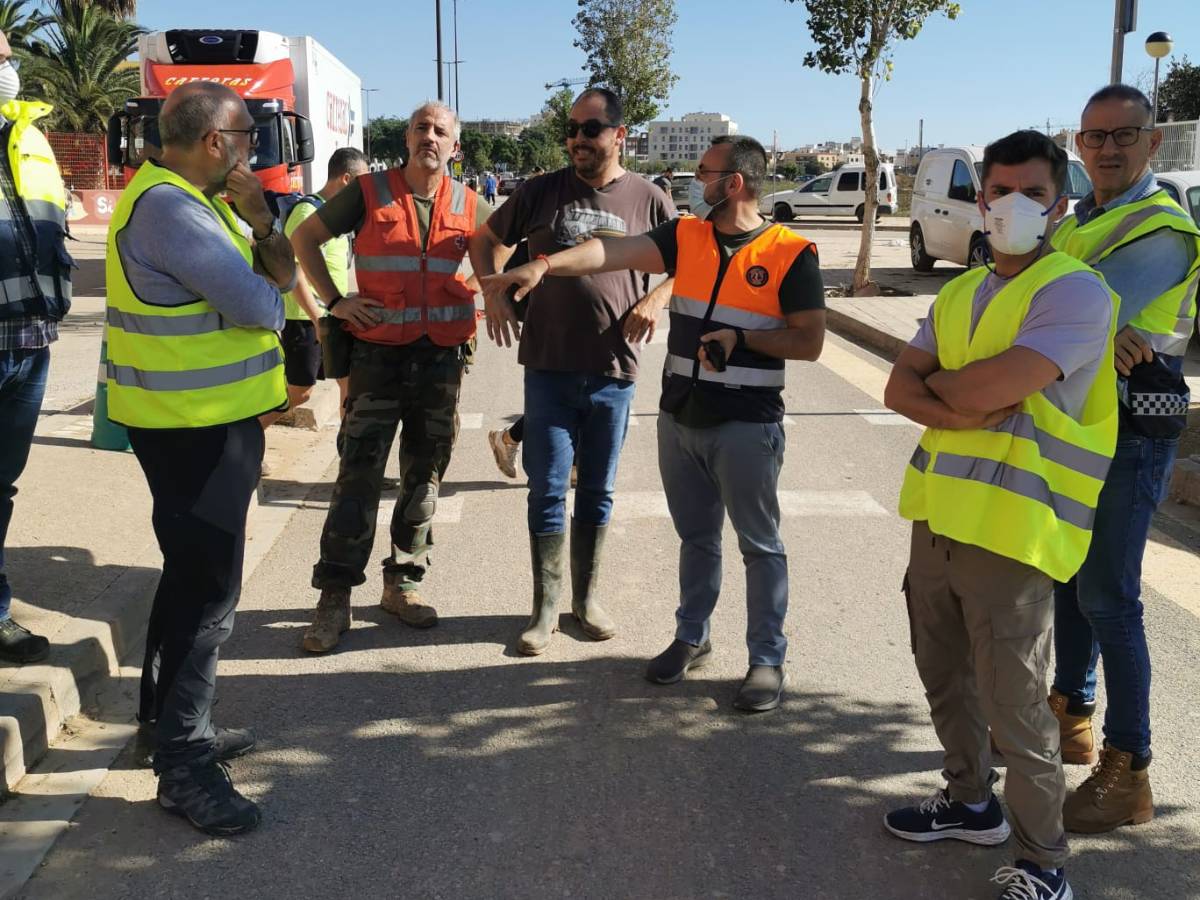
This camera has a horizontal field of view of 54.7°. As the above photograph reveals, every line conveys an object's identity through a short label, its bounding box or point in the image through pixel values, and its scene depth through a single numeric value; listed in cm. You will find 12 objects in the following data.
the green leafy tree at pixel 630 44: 4756
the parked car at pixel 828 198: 3541
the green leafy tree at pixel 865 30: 1598
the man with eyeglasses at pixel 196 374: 310
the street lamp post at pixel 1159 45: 1673
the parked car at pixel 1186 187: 1170
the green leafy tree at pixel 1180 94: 3944
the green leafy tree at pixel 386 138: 9019
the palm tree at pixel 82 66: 3752
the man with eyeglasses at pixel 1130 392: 311
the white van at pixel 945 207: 1816
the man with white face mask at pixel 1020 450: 271
